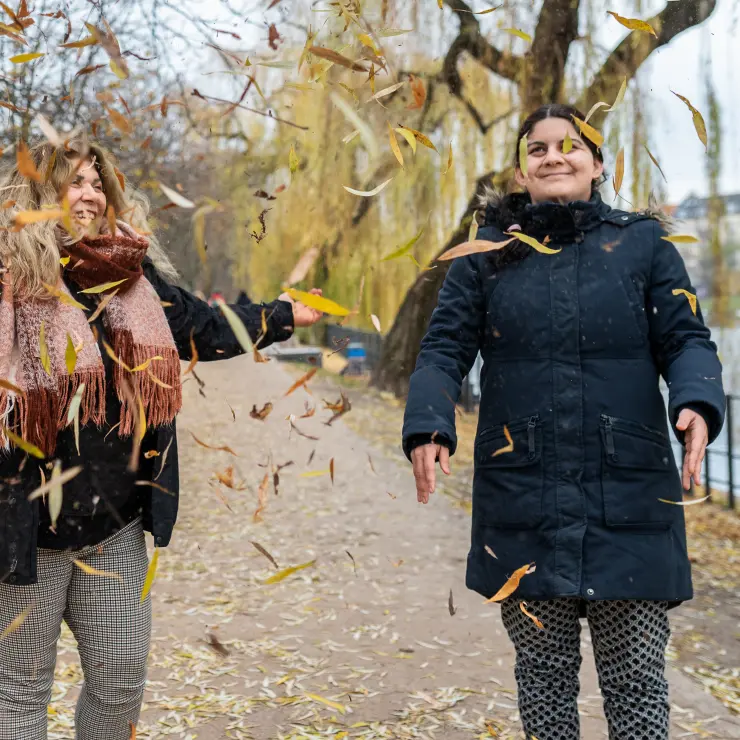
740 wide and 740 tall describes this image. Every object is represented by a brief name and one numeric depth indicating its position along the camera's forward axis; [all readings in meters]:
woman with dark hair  2.16
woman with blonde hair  2.05
